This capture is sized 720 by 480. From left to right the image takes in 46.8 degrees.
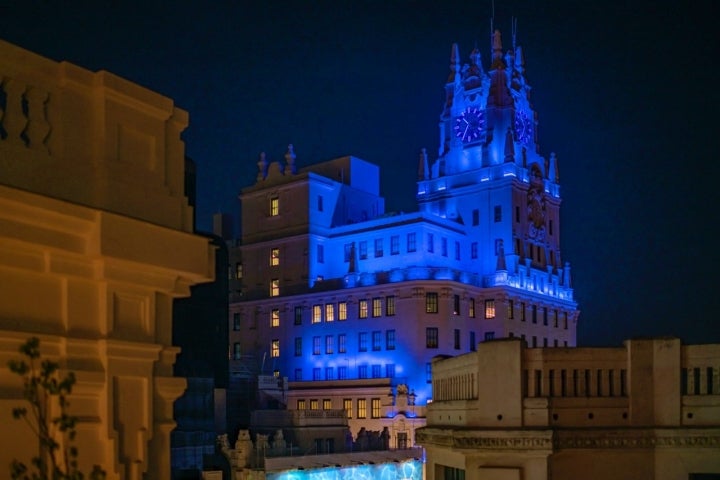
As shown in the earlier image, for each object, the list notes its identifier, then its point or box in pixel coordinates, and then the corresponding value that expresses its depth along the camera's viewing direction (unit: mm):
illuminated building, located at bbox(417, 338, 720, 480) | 18141
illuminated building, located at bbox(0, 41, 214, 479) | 7176
